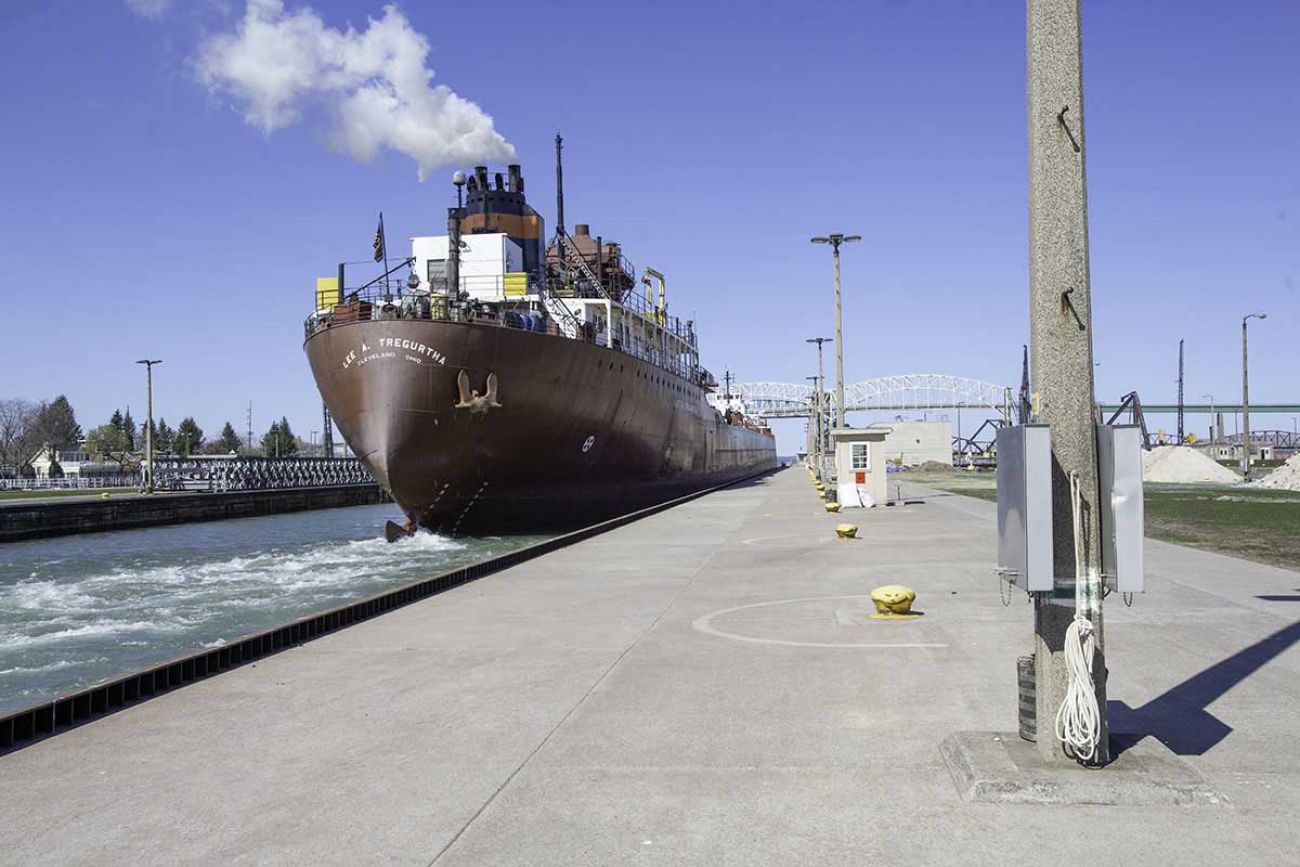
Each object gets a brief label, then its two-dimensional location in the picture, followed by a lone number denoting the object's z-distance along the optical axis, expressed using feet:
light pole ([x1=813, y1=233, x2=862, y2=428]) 117.19
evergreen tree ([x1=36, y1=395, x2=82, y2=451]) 417.08
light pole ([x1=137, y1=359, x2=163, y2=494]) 186.88
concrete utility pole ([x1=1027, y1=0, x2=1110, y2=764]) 16.72
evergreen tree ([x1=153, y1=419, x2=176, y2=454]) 474.53
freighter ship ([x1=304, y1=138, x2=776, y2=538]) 77.05
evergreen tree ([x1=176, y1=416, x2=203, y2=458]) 466.29
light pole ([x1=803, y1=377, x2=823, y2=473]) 246.02
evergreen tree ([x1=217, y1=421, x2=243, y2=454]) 551.18
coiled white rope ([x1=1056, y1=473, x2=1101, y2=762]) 15.93
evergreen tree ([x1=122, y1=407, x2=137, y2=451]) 462.11
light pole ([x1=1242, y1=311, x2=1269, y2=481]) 171.83
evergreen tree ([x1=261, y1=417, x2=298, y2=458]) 498.03
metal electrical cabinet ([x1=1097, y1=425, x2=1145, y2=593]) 16.24
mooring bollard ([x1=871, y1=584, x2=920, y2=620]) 33.53
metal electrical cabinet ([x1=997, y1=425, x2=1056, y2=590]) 16.07
